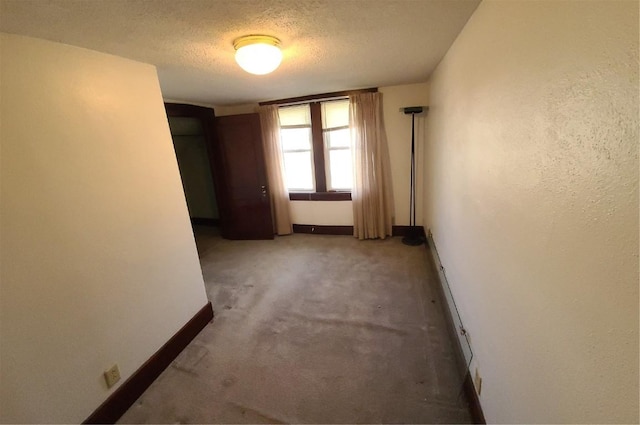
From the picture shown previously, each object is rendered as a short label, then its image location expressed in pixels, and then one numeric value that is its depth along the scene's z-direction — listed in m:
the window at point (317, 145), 3.86
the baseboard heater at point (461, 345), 1.45
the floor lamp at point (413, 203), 3.33
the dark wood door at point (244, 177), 3.98
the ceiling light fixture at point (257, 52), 1.54
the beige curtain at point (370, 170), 3.59
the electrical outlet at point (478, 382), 1.40
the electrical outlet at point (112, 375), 1.58
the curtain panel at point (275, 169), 3.97
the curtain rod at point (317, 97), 3.58
